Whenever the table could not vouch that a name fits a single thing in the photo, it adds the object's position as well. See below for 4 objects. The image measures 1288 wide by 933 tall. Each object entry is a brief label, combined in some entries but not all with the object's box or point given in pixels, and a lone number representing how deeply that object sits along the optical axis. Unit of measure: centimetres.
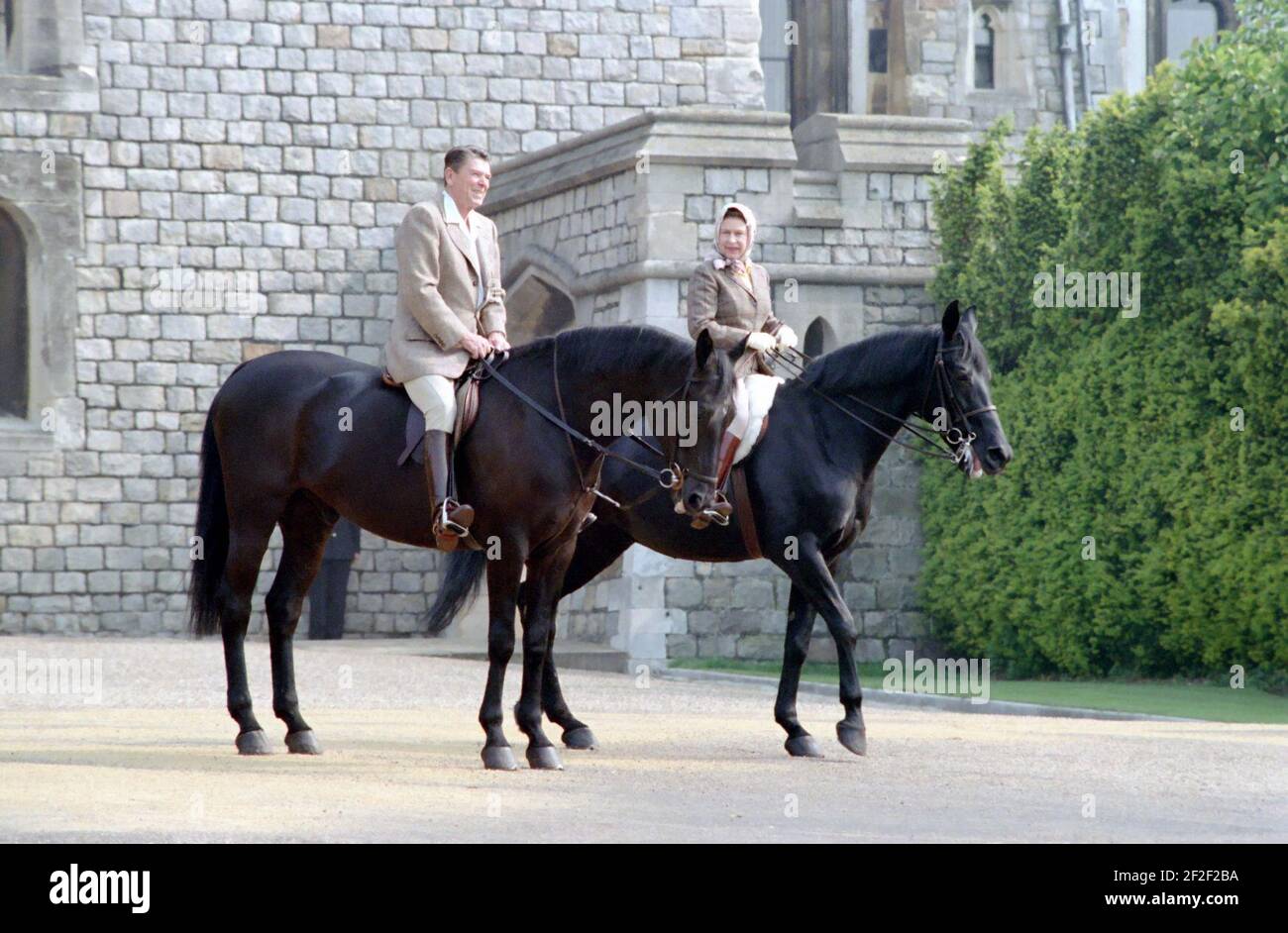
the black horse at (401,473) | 1945
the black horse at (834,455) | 2178
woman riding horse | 2216
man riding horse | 1975
